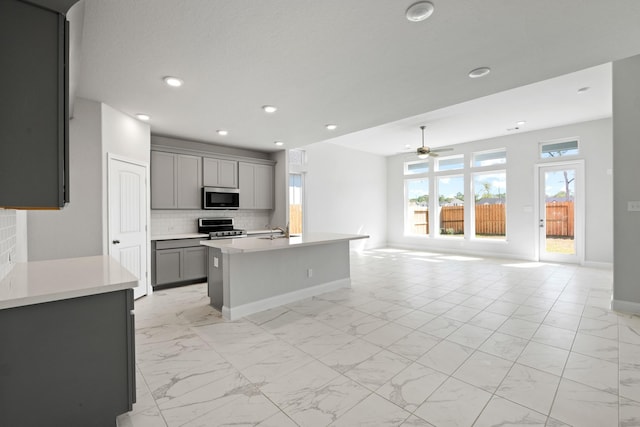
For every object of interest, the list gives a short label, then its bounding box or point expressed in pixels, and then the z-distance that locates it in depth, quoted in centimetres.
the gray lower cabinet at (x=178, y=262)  464
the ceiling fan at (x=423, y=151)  642
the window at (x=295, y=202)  739
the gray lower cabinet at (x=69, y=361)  141
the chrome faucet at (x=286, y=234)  415
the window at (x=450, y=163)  825
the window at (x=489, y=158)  750
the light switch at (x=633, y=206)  341
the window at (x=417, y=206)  911
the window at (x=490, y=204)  757
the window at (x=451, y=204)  831
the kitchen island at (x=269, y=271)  345
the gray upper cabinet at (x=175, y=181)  488
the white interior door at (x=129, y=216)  387
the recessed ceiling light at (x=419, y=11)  197
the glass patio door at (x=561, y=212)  639
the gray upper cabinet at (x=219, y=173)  549
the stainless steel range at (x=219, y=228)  528
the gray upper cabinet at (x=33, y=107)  135
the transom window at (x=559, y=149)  646
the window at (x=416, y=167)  905
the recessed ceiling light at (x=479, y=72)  292
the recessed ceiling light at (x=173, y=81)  301
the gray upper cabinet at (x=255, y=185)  610
